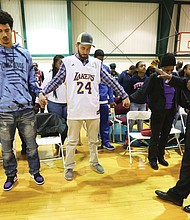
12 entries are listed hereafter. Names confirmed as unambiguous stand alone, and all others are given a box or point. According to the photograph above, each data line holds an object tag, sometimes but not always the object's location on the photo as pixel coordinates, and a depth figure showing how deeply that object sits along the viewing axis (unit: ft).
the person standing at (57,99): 9.06
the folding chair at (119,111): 11.90
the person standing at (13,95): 5.92
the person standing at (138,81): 9.79
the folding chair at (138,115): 9.39
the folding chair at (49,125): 9.09
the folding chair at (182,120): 9.55
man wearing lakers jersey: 6.71
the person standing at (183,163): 5.40
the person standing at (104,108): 9.54
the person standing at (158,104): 7.58
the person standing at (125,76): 12.08
